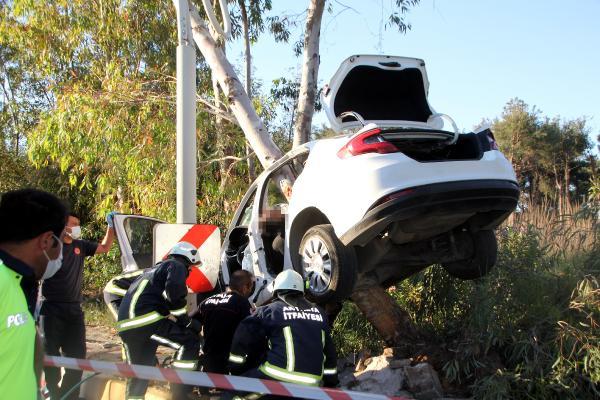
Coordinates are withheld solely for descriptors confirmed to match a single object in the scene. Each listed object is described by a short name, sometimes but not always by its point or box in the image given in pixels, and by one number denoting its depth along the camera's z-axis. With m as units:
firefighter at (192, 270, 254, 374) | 5.52
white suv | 4.53
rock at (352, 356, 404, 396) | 5.50
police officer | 1.89
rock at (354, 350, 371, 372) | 6.31
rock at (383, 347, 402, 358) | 6.09
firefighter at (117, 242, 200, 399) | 5.24
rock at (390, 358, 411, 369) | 5.74
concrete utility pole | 6.82
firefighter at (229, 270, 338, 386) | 4.12
